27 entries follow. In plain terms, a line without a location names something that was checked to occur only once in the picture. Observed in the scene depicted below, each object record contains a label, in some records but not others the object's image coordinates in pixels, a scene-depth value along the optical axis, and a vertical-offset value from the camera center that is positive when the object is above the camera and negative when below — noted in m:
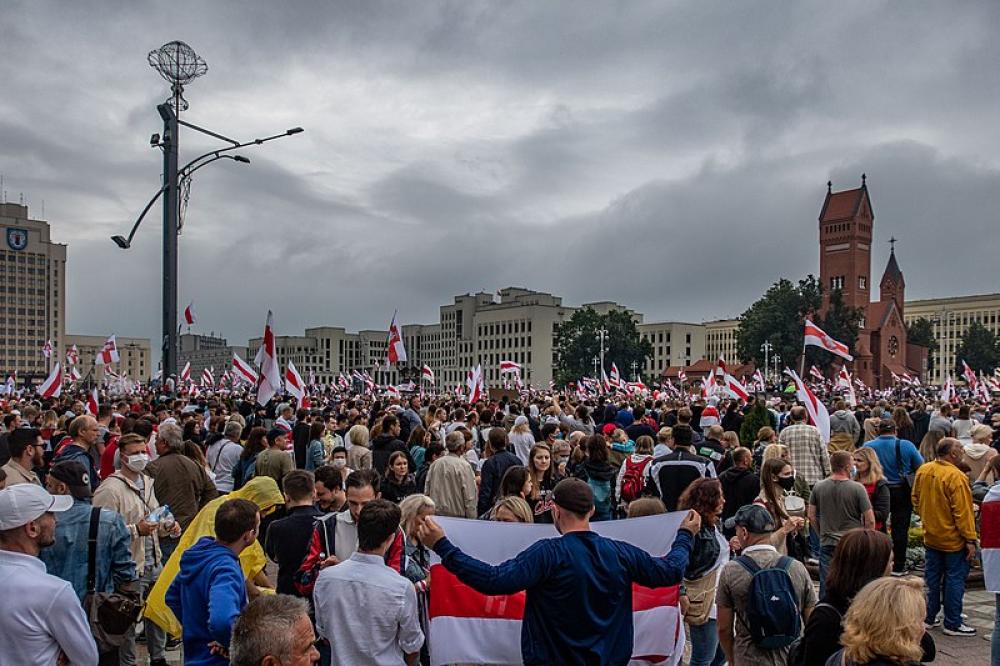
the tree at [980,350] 114.69 +0.52
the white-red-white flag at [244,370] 24.63 -0.36
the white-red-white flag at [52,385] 23.78 -0.74
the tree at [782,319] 86.75 +3.92
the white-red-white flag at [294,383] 19.62 -0.60
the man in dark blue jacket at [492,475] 8.96 -1.28
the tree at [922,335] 124.07 +2.89
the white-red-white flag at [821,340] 16.58 +0.30
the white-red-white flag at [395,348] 26.92 +0.31
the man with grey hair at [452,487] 8.49 -1.34
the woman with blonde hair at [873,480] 8.47 -1.29
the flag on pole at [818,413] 11.89 -0.84
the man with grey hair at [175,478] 7.93 -1.15
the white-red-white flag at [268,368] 15.77 -0.19
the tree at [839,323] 88.23 +3.50
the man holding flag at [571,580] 3.90 -1.07
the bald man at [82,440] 8.55 -0.85
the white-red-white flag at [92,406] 16.98 -0.97
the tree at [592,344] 106.38 +1.57
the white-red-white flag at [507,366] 37.06 -0.43
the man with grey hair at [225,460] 10.81 -1.35
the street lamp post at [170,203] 20.19 +3.82
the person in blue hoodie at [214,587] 3.99 -1.15
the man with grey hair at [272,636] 2.85 -0.97
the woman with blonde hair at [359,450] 10.88 -1.23
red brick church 111.62 +9.82
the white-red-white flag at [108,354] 34.88 +0.23
